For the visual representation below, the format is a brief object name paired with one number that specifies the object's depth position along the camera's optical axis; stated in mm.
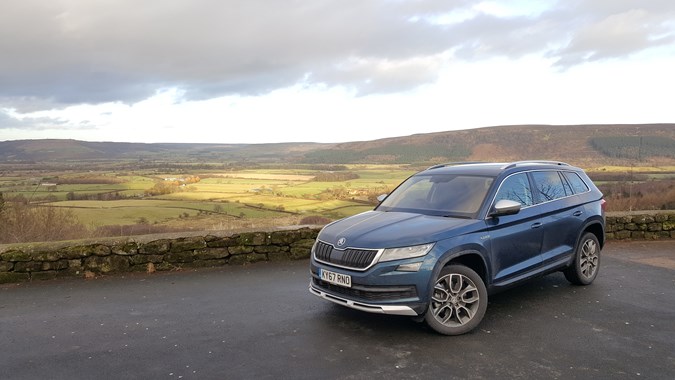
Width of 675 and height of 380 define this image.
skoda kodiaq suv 4414
